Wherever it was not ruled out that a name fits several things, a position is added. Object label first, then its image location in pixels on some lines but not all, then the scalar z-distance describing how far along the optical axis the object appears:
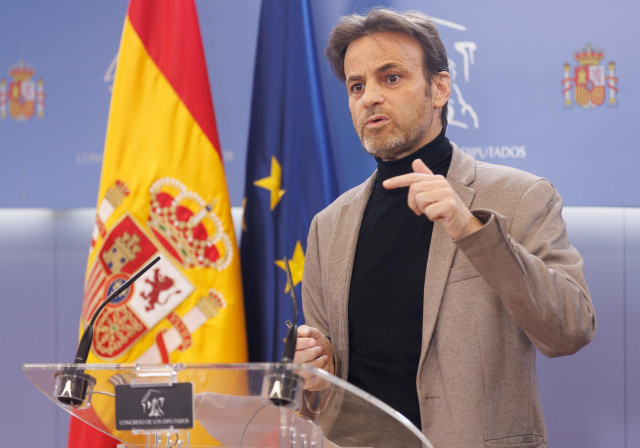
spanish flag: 3.07
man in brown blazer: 2.49
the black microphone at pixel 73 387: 2.28
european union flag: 3.10
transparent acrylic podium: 2.24
